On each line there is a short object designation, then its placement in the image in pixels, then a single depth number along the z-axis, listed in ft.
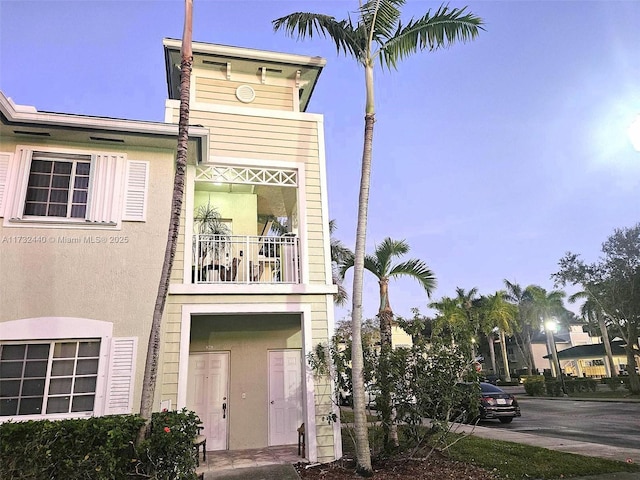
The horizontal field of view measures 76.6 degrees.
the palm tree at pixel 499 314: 113.09
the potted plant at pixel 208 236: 30.27
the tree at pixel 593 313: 104.07
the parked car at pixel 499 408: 49.83
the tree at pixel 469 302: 123.65
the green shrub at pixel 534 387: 90.68
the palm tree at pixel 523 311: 138.92
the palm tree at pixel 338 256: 60.28
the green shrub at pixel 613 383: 88.63
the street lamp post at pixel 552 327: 85.37
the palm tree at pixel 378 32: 28.27
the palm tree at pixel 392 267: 38.63
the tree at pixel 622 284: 78.69
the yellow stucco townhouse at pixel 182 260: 22.77
